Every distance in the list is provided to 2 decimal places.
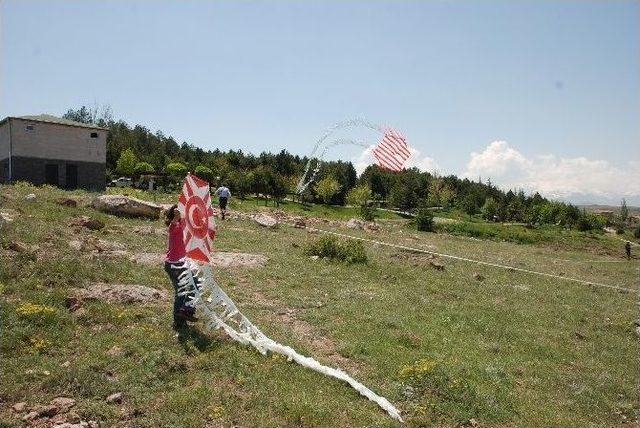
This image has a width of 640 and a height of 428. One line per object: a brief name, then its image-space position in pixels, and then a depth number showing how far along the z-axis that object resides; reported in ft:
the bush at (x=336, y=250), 73.00
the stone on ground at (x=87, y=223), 70.09
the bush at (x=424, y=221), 175.11
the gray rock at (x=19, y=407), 24.18
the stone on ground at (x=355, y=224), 129.12
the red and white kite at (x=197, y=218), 35.22
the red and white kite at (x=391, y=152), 68.64
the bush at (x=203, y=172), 234.38
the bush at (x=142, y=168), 231.71
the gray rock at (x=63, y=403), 24.63
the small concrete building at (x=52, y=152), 127.65
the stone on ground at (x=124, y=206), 86.89
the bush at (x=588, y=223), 308.40
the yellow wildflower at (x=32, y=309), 33.60
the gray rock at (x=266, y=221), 101.24
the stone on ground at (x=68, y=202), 84.26
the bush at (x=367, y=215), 174.91
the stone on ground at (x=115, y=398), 25.70
